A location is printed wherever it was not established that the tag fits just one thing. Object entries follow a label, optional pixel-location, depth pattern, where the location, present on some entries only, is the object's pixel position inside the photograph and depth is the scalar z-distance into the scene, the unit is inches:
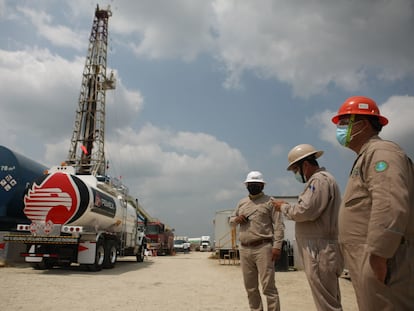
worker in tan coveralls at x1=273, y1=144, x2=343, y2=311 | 131.8
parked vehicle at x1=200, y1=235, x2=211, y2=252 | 2384.1
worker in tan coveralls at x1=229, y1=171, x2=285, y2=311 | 186.7
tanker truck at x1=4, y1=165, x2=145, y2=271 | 452.1
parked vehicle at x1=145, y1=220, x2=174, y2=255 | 1231.9
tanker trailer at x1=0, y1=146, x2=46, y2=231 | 561.9
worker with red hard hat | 79.8
